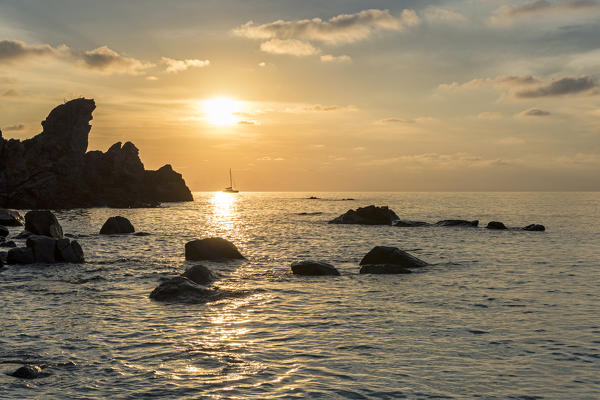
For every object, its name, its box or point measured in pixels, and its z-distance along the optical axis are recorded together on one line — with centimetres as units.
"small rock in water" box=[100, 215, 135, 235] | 5043
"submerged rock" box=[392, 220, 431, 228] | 6499
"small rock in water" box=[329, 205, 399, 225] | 7069
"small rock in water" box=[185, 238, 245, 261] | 3108
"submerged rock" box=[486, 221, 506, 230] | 5938
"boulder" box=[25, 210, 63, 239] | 3972
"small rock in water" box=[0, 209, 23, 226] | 6218
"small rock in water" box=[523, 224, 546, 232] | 5698
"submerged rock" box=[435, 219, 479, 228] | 6338
